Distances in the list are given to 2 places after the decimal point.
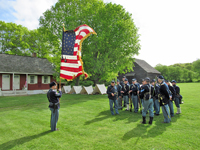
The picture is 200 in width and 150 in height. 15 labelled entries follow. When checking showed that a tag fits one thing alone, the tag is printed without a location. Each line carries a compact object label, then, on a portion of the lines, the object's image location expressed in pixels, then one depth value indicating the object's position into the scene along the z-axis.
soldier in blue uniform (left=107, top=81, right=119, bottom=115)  8.36
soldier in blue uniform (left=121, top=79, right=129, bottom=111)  9.84
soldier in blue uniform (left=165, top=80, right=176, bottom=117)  7.89
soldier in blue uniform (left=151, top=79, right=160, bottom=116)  8.17
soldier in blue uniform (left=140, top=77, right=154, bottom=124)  6.67
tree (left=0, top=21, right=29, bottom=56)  34.12
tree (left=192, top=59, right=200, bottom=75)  71.48
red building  21.77
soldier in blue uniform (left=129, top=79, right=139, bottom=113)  8.98
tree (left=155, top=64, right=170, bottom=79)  68.19
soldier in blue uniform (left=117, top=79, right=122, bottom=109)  10.26
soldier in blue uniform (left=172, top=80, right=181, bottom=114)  8.42
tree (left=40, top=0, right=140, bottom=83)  19.46
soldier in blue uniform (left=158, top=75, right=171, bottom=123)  6.71
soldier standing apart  5.83
